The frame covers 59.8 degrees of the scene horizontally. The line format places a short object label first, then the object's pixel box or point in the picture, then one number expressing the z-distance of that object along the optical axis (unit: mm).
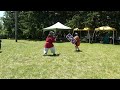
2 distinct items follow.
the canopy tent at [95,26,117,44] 11949
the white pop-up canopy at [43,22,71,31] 12049
